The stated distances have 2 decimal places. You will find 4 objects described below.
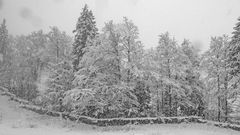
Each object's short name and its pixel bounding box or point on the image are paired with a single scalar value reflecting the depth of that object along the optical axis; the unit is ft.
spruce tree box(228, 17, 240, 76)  74.02
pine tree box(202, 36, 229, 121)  88.84
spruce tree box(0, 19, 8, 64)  179.31
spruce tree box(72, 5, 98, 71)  88.53
